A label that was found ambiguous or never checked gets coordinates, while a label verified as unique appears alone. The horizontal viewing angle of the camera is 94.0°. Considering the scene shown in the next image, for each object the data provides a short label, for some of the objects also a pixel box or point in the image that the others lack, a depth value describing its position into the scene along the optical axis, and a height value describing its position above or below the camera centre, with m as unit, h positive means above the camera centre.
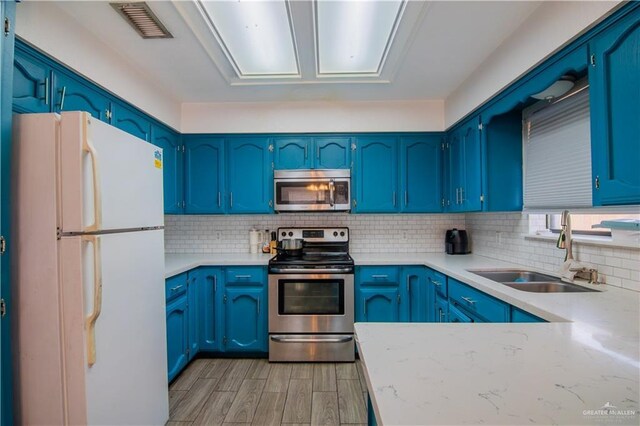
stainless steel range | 2.68 -0.87
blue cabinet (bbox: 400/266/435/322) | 2.73 -0.71
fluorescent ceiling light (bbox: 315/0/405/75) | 1.73 +1.20
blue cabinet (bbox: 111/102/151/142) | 2.13 +0.75
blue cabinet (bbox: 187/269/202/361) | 2.59 -0.85
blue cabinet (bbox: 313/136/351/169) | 3.08 +0.65
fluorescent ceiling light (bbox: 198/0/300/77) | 1.71 +1.20
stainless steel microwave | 3.00 +0.26
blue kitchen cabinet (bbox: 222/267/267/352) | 2.76 -0.87
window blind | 1.84 +0.39
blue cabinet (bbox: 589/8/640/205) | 1.18 +0.42
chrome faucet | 1.85 -0.15
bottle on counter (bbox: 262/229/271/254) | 3.23 -0.30
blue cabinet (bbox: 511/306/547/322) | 1.37 -0.50
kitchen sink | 1.79 -0.46
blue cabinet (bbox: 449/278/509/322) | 1.62 -0.55
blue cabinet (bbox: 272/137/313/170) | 3.08 +0.67
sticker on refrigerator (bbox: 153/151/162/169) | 1.75 +0.35
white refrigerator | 1.22 -0.21
